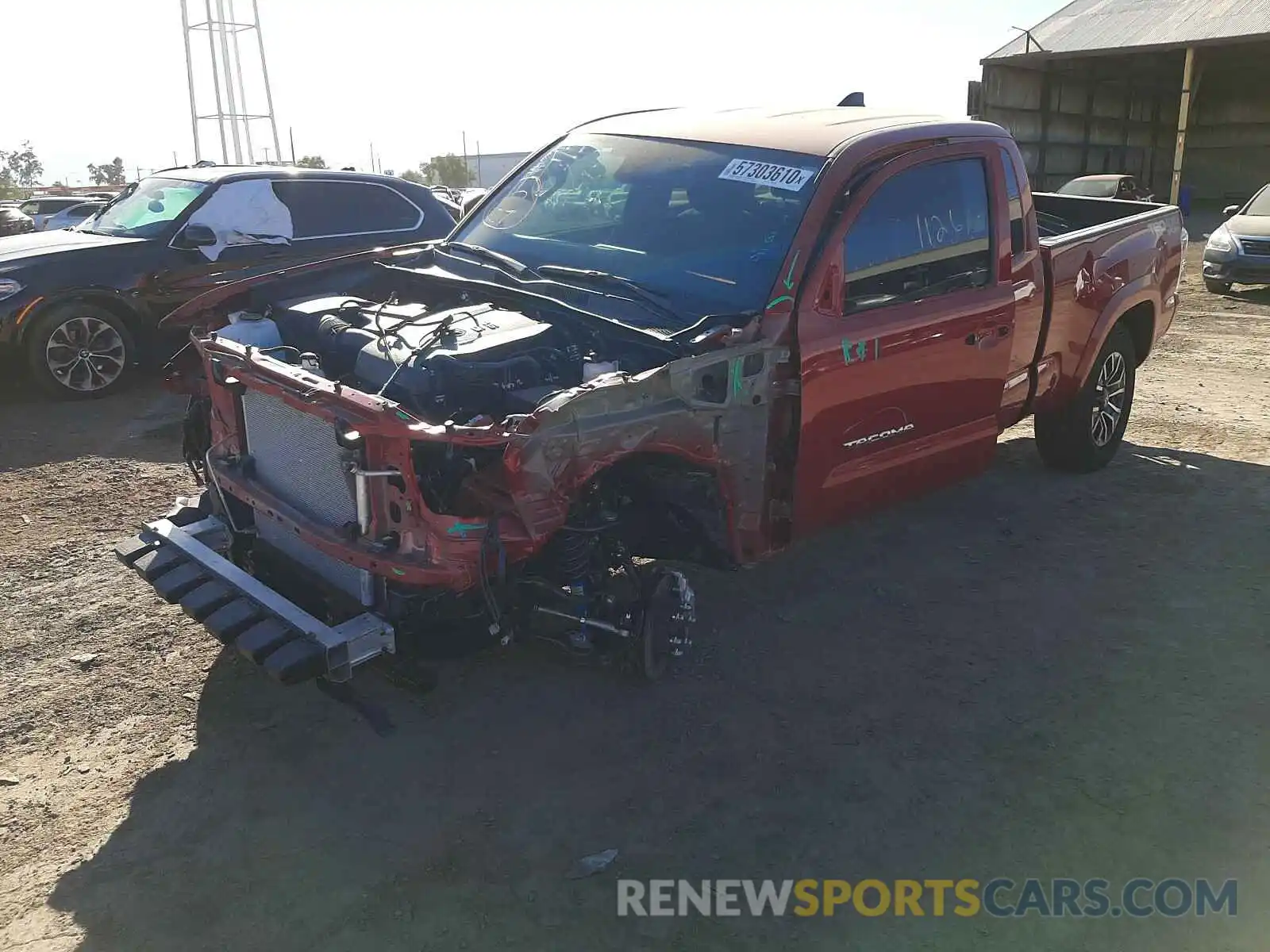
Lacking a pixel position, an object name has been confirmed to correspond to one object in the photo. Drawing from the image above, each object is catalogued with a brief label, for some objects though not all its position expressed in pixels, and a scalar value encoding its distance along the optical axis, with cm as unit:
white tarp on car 834
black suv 766
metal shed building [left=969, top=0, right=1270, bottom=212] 2162
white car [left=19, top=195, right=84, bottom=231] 1971
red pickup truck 328
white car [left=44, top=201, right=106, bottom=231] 1755
